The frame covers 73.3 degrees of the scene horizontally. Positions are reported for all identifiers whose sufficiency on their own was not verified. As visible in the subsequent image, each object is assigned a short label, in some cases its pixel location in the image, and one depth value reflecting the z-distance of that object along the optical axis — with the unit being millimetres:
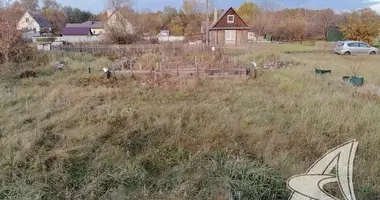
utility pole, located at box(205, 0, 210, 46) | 25331
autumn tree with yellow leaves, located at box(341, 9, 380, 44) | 24078
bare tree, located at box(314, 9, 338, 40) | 42938
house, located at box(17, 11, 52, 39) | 51719
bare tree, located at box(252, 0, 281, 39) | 45969
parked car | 18266
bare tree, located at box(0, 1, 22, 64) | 11984
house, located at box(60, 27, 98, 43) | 43750
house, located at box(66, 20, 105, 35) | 47919
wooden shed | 26859
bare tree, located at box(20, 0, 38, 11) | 63038
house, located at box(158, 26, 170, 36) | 48491
